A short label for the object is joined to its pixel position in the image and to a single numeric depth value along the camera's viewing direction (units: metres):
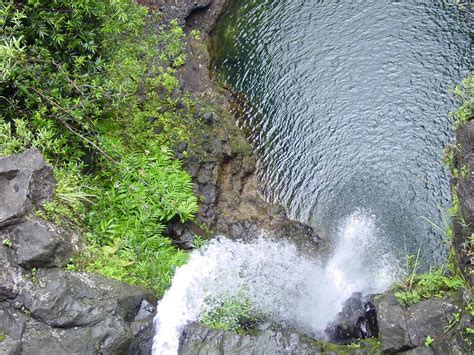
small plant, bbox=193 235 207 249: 12.19
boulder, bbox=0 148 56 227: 9.13
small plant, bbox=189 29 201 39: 16.50
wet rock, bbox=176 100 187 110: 14.63
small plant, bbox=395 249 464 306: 8.34
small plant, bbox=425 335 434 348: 7.88
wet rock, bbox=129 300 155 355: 8.98
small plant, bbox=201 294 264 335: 9.63
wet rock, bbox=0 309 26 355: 7.95
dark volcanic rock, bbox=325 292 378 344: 10.38
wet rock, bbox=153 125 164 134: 13.84
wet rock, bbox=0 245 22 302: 8.45
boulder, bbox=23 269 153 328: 8.53
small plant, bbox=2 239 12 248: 8.82
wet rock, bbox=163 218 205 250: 12.17
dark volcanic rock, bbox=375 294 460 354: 7.96
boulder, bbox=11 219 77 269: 8.84
